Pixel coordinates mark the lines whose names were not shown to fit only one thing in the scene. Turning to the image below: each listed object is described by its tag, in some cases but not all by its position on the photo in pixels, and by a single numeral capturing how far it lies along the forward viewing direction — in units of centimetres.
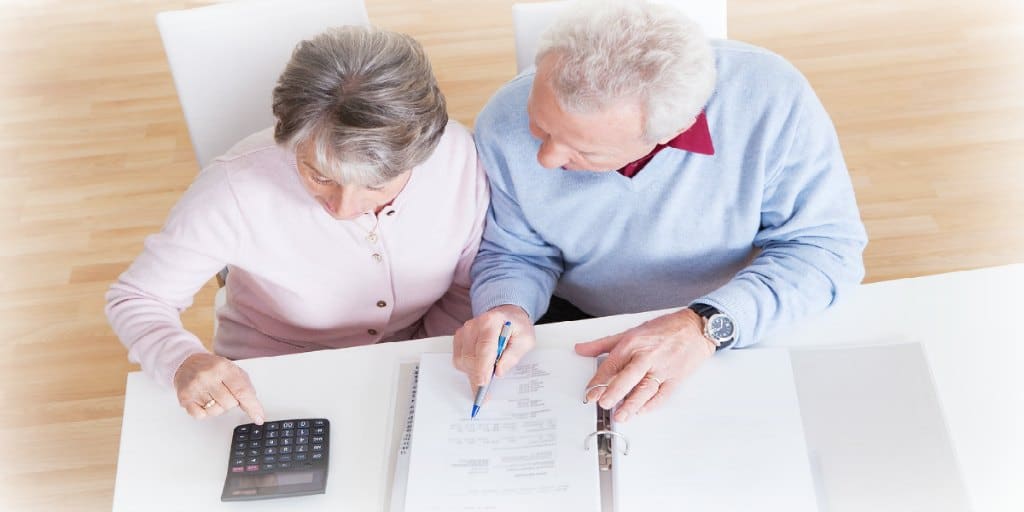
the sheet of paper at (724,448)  131
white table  136
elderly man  140
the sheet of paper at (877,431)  130
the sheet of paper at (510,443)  132
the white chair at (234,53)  187
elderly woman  137
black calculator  138
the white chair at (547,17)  189
